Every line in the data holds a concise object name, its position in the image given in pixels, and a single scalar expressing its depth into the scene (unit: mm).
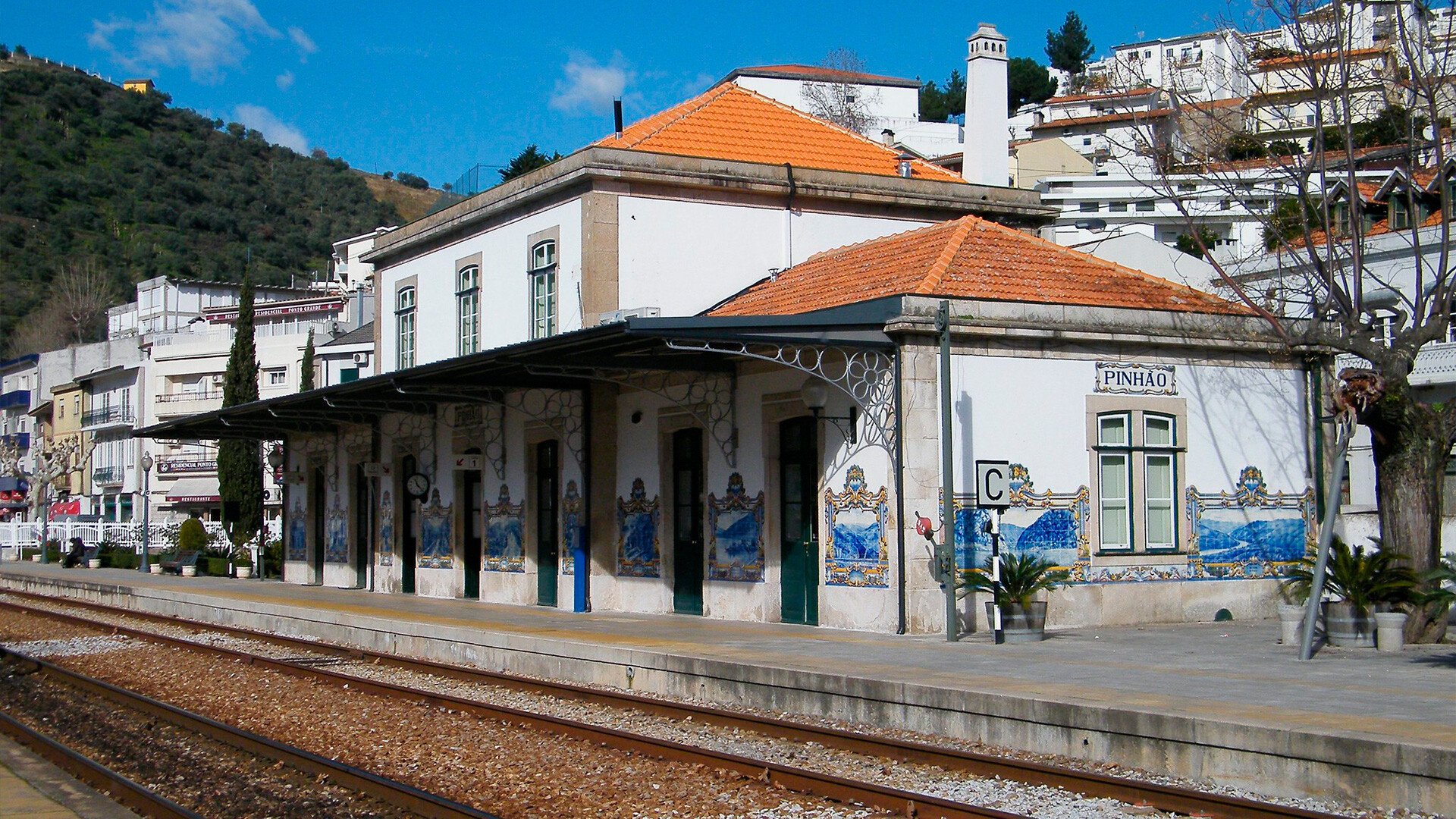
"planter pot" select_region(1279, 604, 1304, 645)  14938
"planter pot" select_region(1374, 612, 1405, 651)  14117
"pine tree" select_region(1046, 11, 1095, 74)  117250
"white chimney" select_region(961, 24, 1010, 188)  24750
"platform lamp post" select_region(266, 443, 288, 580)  35969
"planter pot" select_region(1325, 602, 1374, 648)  14711
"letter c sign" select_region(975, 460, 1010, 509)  15586
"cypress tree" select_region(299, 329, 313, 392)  50688
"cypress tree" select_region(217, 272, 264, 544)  47125
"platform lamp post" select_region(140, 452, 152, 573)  40031
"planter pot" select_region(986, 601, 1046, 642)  15734
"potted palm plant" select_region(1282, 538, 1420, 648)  14727
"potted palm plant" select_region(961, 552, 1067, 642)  15742
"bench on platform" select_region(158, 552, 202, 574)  39906
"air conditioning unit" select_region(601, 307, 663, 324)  21984
